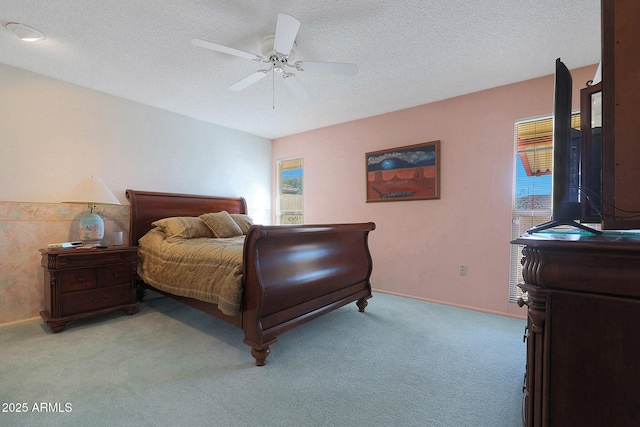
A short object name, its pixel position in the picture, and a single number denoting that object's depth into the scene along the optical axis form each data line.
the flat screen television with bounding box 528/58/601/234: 1.15
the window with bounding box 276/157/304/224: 4.96
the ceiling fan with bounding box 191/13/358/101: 1.77
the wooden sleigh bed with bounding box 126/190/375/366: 1.96
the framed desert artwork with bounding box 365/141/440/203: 3.47
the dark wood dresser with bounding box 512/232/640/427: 0.75
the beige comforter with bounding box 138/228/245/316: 2.04
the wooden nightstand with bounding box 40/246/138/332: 2.47
